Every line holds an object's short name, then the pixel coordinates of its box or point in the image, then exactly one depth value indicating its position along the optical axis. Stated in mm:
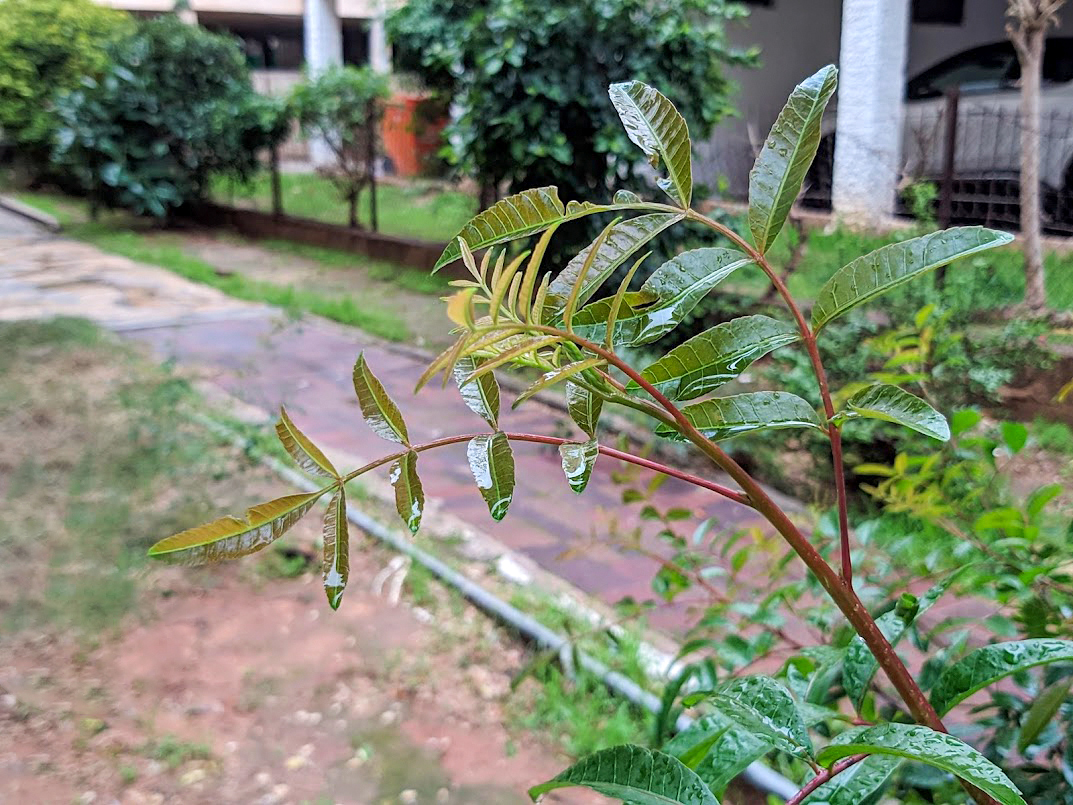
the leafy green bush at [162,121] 10750
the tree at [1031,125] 4355
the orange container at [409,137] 8523
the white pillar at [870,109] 5344
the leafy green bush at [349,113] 9031
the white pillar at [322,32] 15094
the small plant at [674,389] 544
